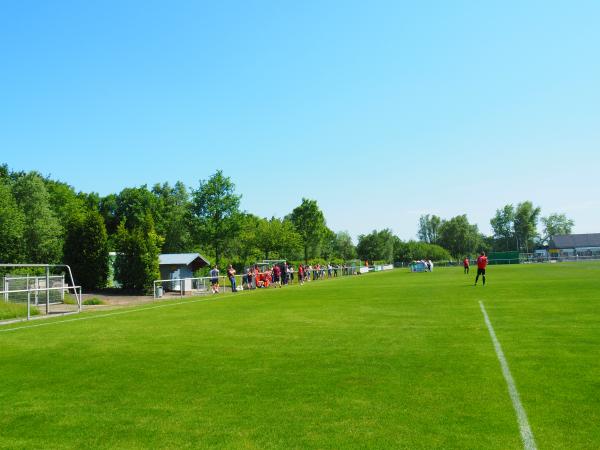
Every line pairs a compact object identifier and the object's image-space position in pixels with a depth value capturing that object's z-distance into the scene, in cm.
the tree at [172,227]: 9131
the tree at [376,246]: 11362
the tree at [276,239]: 7088
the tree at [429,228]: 18050
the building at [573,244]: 13295
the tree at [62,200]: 7450
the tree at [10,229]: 5616
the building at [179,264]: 4603
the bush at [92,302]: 2735
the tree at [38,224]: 6206
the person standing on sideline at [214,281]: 3388
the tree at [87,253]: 3744
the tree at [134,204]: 8975
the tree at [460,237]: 15425
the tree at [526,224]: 15612
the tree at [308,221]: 7825
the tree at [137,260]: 3634
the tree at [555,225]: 16688
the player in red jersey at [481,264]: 2853
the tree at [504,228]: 16150
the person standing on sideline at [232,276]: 3428
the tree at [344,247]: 11597
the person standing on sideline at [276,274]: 4187
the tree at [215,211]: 6156
